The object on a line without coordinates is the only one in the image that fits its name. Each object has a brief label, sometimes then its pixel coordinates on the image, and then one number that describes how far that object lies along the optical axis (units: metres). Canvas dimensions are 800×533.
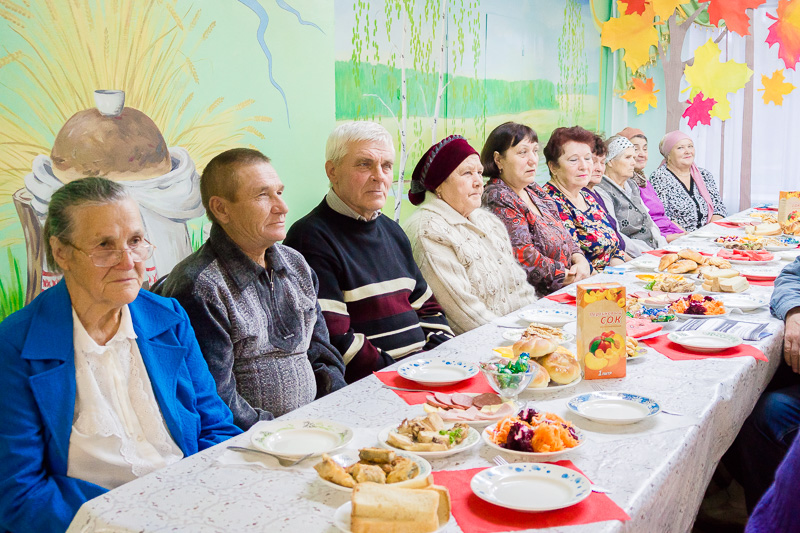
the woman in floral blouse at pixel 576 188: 4.46
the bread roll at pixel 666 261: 3.35
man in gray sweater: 1.99
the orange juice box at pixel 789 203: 4.70
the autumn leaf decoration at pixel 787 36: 7.01
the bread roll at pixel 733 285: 2.85
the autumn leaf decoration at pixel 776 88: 7.19
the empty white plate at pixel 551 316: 2.41
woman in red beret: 3.07
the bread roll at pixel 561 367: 1.75
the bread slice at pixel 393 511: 1.04
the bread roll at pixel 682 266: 3.27
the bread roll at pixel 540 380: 1.73
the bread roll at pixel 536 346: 1.77
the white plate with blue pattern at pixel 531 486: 1.13
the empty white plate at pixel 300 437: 1.37
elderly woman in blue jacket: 1.49
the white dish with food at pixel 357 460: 1.16
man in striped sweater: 2.55
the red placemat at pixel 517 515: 1.10
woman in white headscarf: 5.47
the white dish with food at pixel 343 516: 1.06
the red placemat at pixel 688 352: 2.02
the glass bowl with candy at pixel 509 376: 1.58
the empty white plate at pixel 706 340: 2.04
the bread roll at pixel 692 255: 3.34
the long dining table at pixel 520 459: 1.15
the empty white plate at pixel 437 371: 1.79
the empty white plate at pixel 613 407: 1.51
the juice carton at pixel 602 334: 1.79
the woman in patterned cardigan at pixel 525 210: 3.72
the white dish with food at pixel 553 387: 1.72
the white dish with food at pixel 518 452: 1.30
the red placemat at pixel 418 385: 1.72
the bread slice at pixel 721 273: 2.92
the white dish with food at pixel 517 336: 2.12
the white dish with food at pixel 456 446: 1.32
